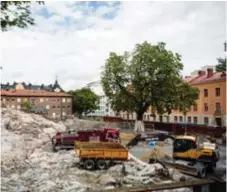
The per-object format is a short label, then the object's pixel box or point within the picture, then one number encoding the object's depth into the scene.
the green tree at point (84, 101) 52.82
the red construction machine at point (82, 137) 16.72
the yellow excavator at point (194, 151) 11.07
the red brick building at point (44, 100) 50.34
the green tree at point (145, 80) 23.84
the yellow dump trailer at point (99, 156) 11.84
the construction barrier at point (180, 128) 20.47
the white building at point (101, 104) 60.87
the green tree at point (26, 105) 47.29
